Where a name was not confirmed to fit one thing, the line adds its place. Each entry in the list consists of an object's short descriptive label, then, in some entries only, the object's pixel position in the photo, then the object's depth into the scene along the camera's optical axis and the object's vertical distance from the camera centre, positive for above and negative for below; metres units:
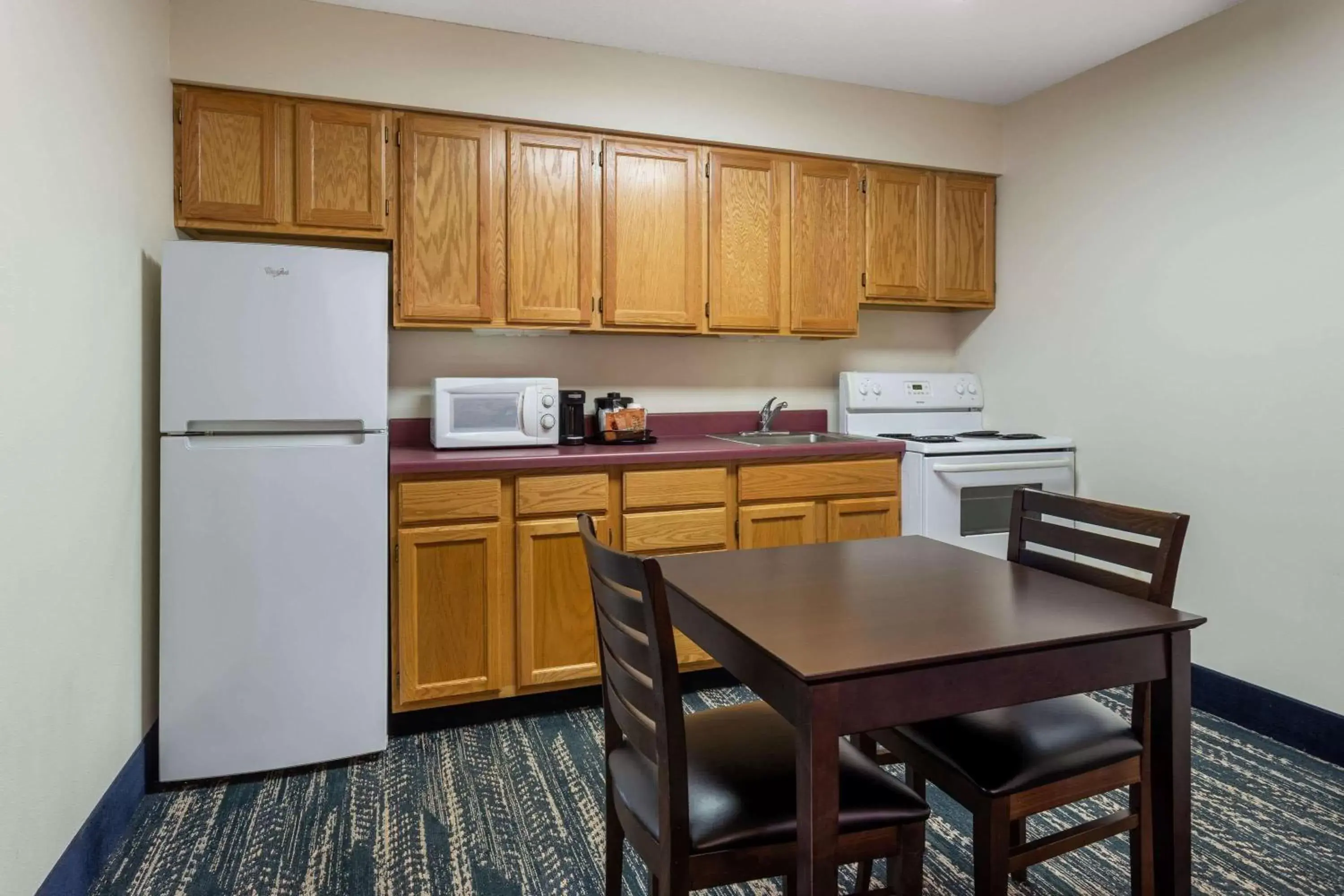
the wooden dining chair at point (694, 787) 1.17 -0.56
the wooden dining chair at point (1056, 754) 1.37 -0.56
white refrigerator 2.25 -0.19
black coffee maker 3.15 +0.10
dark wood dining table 1.08 -0.30
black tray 3.18 +0.02
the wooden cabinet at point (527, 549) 2.60 -0.37
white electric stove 3.19 -0.10
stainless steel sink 3.45 +0.03
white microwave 2.84 +0.12
